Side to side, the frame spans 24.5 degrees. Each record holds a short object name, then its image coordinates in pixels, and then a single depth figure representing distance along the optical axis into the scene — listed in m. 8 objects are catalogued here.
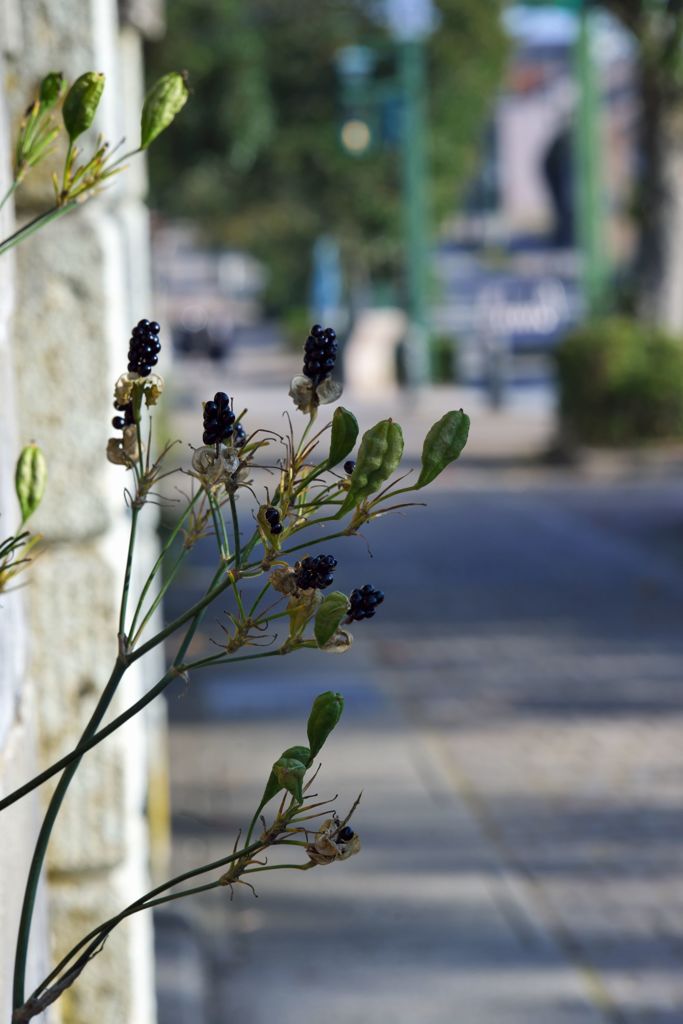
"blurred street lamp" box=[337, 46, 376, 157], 24.06
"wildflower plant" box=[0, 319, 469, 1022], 1.20
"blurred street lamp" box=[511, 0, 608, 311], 21.36
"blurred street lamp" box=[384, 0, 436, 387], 24.28
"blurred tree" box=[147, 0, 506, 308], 21.61
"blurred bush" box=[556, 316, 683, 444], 16.47
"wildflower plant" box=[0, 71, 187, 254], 1.38
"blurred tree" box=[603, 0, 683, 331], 16.78
